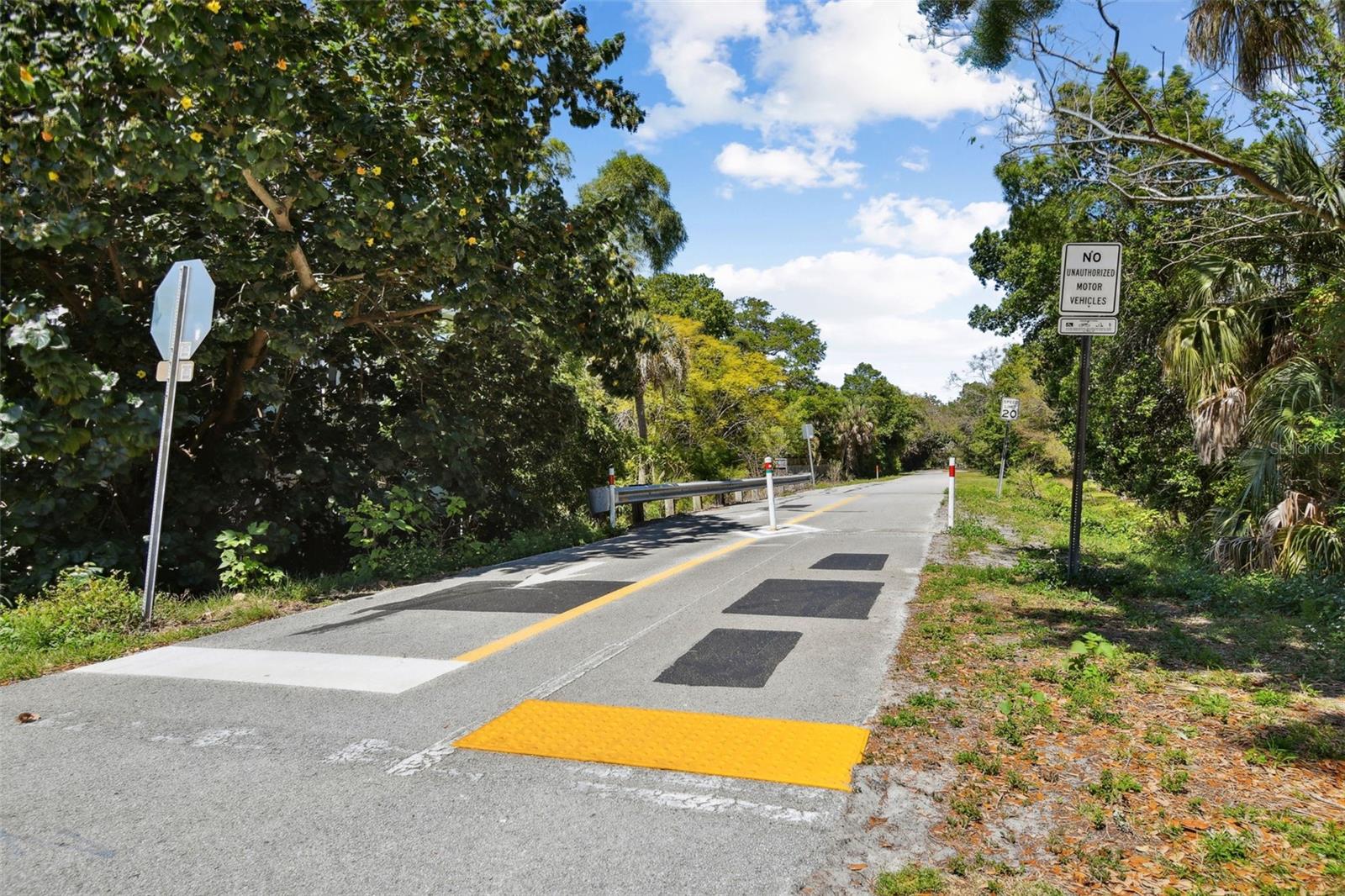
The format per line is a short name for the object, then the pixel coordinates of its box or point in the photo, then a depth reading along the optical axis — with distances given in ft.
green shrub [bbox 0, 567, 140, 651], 21.20
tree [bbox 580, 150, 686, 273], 91.76
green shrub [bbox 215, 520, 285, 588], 30.48
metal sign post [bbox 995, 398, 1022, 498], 83.05
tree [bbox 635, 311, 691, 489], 83.10
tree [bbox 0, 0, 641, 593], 24.76
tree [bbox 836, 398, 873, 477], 207.52
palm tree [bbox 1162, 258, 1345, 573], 30.17
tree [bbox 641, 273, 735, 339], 157.79
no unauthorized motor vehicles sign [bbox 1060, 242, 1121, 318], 25.14
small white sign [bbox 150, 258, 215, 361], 23.93
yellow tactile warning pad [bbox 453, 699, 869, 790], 12.14
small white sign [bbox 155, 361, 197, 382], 23.49
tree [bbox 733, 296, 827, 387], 188.34
